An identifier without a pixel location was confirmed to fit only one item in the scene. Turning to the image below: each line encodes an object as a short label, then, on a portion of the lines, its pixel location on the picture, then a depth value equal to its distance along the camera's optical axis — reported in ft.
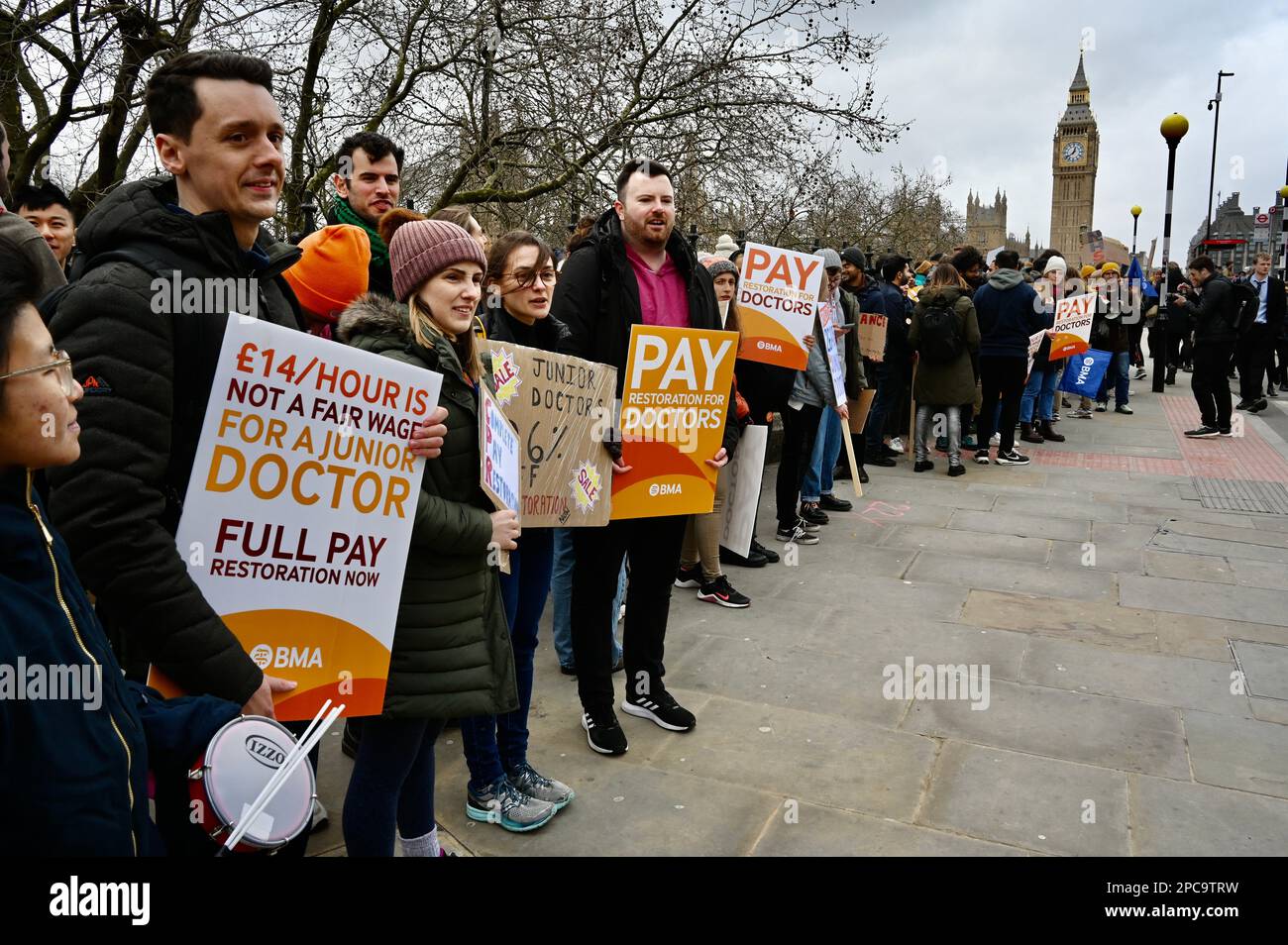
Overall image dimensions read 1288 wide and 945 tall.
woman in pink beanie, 8.21
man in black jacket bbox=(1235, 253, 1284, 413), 45.14
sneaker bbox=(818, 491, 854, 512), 26.37
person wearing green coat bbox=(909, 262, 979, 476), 29.96
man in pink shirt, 12.01
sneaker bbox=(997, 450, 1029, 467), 33.22
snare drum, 5.34
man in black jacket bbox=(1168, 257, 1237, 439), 37.37
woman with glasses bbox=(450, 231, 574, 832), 10.73
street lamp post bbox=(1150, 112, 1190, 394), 50.55
